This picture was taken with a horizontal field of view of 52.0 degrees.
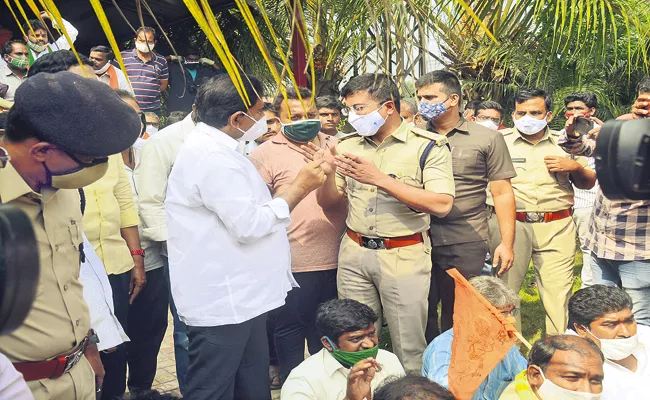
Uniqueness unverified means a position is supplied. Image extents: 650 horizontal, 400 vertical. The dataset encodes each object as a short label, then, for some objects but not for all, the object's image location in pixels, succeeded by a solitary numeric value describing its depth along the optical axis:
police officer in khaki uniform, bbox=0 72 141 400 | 1.76
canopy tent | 6.92
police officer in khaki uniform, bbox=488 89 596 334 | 4.34
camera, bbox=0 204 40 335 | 0.95
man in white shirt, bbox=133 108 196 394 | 3.53
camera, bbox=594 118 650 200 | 1.09
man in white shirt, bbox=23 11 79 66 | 5.41
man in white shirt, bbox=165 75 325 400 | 2.61
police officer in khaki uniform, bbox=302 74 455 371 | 3.39
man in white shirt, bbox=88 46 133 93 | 5.79
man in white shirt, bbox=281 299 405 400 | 3.06
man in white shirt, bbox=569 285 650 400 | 3.24
